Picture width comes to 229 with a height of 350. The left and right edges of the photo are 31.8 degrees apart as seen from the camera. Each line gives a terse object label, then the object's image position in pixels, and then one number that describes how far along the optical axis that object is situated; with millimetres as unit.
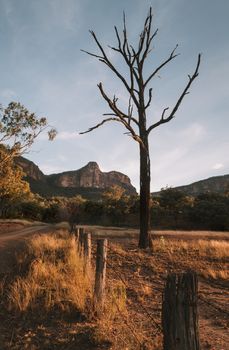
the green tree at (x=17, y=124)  32656
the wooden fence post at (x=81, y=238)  13077
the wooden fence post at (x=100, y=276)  7896
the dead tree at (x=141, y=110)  16984
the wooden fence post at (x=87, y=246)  10895
